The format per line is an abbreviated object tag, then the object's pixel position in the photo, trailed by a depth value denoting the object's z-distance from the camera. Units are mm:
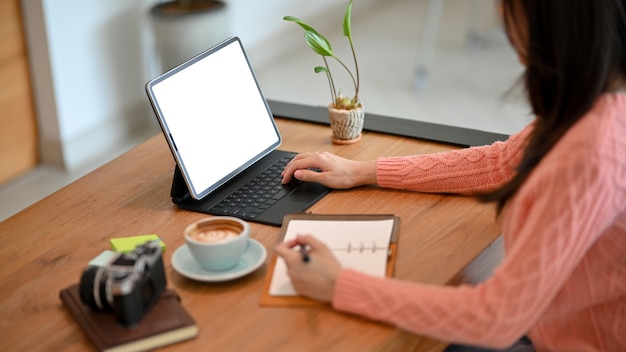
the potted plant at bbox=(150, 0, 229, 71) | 3438
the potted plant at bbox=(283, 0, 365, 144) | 1786
